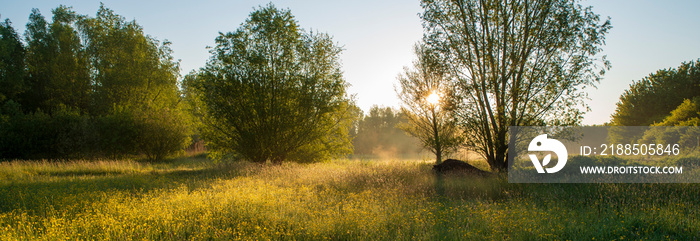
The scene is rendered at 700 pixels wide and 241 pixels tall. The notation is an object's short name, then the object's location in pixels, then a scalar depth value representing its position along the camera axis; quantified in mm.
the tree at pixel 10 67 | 28766
